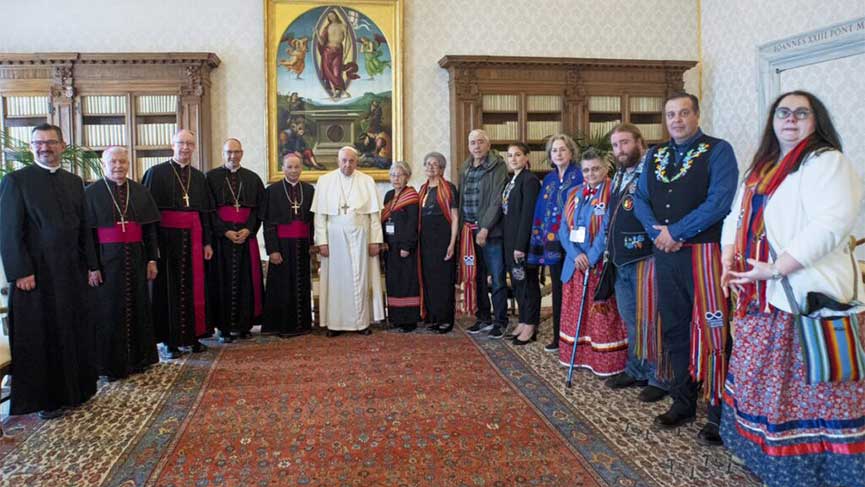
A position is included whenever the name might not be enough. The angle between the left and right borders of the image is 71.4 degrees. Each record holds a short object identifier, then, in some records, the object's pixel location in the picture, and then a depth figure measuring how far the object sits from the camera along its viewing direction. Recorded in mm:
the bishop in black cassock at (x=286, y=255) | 5234
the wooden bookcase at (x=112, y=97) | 6539
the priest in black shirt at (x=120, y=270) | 3906
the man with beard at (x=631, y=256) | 3271
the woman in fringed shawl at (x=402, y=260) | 5320
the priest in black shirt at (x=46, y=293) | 3178
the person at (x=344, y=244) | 5199
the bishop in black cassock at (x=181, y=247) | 4559
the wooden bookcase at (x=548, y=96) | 7062
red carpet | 2570
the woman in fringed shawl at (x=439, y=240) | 5258
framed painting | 7062
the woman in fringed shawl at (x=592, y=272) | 3775
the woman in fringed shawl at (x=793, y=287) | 2162
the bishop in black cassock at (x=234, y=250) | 5031
